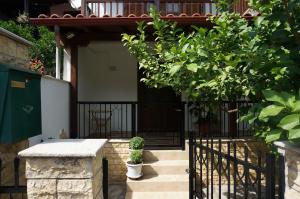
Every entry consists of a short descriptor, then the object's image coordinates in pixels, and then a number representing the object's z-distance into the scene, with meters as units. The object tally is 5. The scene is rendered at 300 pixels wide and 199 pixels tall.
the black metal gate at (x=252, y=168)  2.26
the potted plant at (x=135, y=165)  6.68
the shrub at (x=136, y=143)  6.94
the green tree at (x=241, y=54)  2.69
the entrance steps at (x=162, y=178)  6.42
